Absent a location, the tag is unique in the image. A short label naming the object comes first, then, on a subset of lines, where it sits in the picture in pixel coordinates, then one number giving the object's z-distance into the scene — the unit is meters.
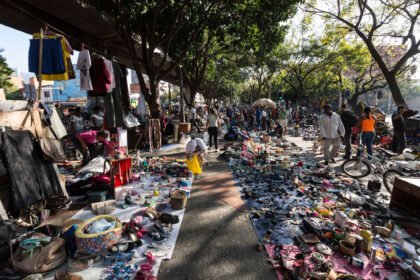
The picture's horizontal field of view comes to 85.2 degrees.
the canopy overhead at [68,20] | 7.46
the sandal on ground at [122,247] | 3.29
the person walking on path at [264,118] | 16.28
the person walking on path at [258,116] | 16.45
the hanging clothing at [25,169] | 3.55
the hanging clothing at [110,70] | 6.20
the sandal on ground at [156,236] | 3.65
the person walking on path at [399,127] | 8.70
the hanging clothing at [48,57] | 4.97
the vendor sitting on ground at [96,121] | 8.64
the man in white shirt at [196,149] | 6.59
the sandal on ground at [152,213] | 4.26
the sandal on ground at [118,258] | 3.16
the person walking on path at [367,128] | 7.59
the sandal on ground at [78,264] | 2.98
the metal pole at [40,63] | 4.66
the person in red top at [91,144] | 6.65
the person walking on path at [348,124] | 8.46
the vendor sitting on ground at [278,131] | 13.64
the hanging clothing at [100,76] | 6.04
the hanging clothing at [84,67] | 5.86
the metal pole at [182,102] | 13.94
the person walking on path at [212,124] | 9.70
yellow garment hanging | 5.15
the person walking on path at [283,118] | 13.95
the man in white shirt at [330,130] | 7.64
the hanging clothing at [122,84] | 6.92
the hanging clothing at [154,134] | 9.62
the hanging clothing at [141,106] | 11.27
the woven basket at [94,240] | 3.12
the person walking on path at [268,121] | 15.60
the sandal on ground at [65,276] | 2.73
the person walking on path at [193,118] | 16.59
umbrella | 17.02
